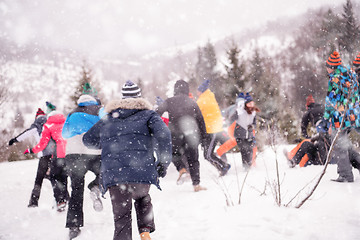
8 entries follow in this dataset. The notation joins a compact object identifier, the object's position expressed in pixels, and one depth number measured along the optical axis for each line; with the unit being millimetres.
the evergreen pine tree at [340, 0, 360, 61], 28245
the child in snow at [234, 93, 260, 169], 6887
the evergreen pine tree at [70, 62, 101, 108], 21516
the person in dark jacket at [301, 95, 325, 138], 7359
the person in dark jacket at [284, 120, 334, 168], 6727
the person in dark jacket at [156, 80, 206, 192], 5363
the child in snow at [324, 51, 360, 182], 4414
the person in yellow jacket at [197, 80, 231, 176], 6520
